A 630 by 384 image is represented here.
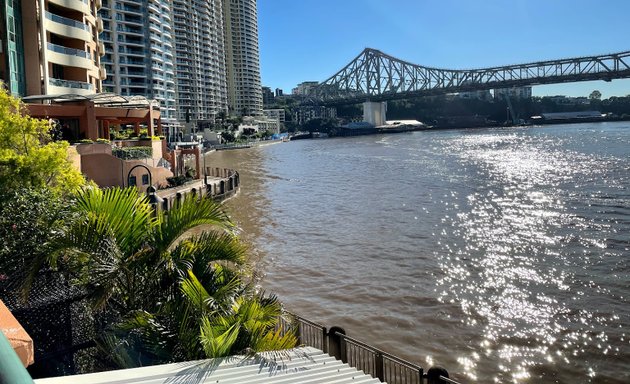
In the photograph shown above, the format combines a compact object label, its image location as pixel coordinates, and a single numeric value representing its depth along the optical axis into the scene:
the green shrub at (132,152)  26.81
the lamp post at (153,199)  12.62
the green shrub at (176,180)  32.28
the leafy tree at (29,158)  8.88
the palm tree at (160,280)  5.02
